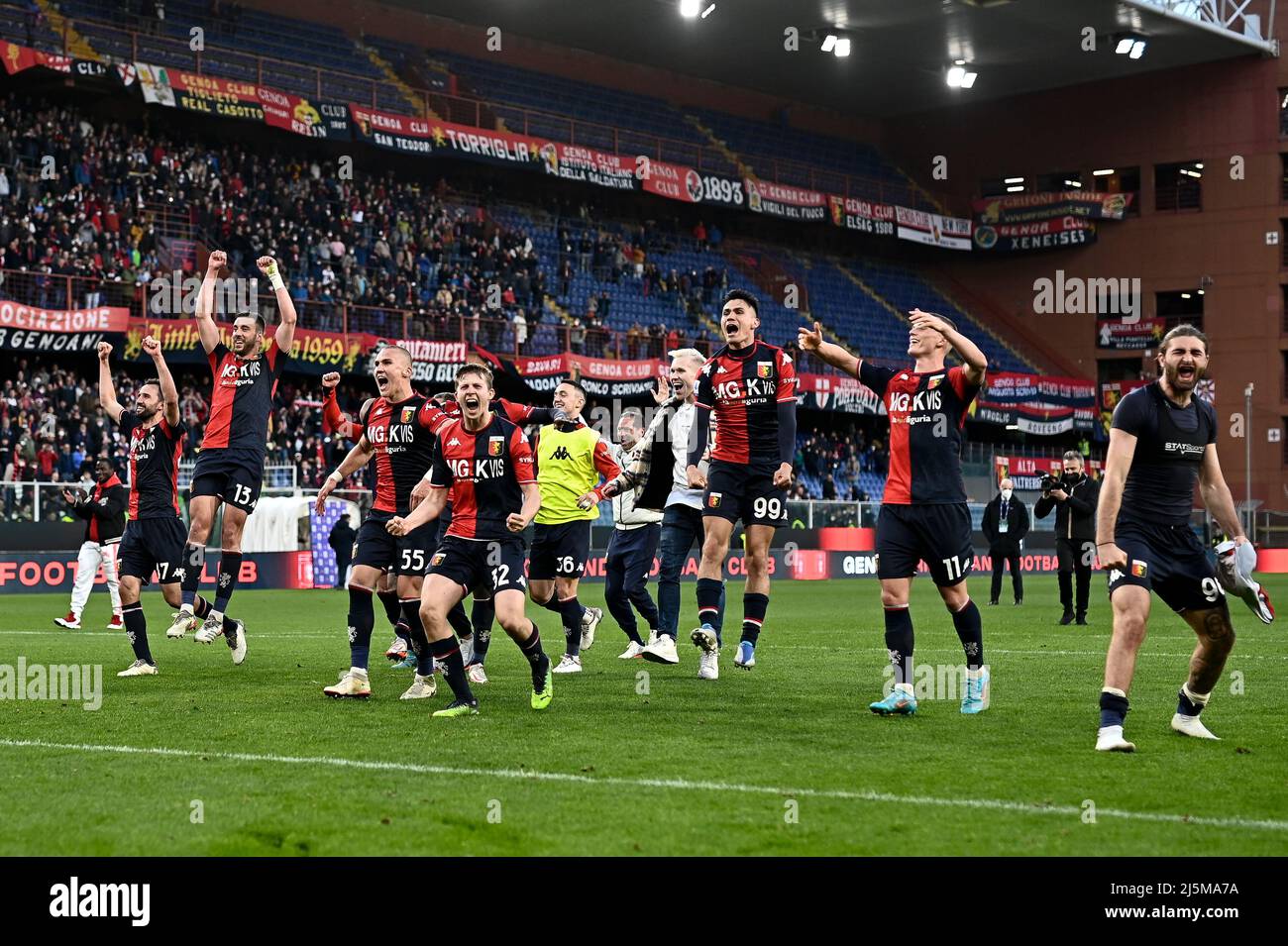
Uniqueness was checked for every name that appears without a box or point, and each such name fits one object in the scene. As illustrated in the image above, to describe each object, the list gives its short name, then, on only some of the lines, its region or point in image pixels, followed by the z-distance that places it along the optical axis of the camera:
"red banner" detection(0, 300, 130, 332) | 33.16
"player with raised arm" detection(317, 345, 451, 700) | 11.36
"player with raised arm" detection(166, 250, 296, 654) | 13.25
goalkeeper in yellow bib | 13.08
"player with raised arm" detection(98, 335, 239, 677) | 12.95
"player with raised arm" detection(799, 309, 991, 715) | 9.92
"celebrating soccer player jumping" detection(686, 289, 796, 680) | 12.05
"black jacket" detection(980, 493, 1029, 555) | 26.77
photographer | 21.27
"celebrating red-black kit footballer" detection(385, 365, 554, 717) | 10.14
